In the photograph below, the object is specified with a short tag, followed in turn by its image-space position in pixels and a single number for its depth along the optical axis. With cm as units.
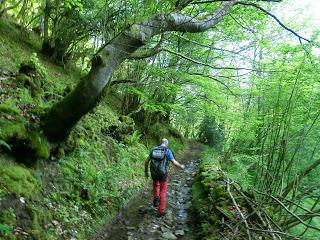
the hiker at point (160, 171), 839
